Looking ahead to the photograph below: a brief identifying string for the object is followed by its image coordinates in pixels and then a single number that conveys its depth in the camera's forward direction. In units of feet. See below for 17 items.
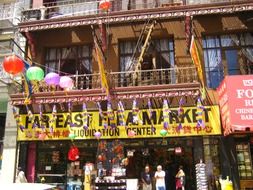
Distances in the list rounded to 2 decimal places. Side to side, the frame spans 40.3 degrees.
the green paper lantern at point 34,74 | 45.80
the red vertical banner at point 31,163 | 53.52
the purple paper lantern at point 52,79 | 47.70
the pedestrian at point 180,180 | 49.16
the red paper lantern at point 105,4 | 51.34
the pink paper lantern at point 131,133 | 50.11
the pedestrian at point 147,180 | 50.72
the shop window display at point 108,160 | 51.42
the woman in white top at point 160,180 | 48.62
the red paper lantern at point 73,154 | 51.99
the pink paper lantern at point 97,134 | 50.37
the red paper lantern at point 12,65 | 43.93
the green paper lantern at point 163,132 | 48.26
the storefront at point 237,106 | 42.29
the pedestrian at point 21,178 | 49.38
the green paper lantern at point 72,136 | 50.47
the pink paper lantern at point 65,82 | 48.52
